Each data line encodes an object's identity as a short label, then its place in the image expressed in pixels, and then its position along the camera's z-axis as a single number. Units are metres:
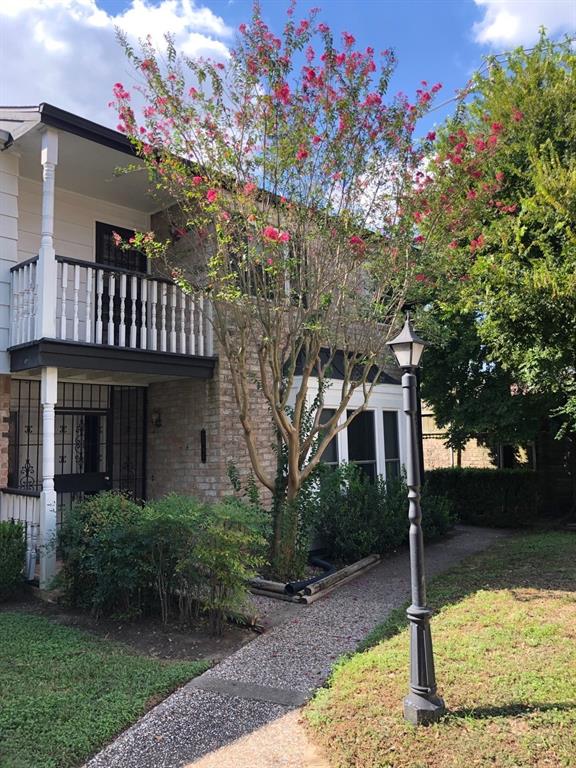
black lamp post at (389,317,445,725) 3.77
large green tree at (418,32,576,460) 7.56
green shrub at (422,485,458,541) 10.69
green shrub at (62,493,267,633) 5.70
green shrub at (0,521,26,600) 6.73
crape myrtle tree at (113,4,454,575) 6.89
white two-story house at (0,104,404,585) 7.27
